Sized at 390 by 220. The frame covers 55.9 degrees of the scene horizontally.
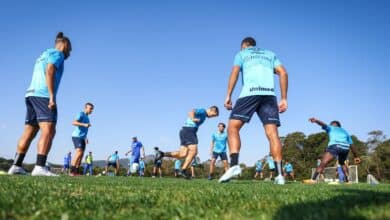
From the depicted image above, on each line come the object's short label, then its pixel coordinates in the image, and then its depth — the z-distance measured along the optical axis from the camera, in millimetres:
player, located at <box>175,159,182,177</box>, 32406
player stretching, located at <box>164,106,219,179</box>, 12695
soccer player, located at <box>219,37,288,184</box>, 6492
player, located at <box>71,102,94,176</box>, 12758
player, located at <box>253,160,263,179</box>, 36491
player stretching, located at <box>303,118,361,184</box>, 12211
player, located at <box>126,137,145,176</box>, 23484
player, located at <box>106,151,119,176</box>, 28703
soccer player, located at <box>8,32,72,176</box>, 6355
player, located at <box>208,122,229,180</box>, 18141
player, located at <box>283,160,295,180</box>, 34219
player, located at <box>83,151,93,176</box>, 31698
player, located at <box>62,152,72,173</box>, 35059
